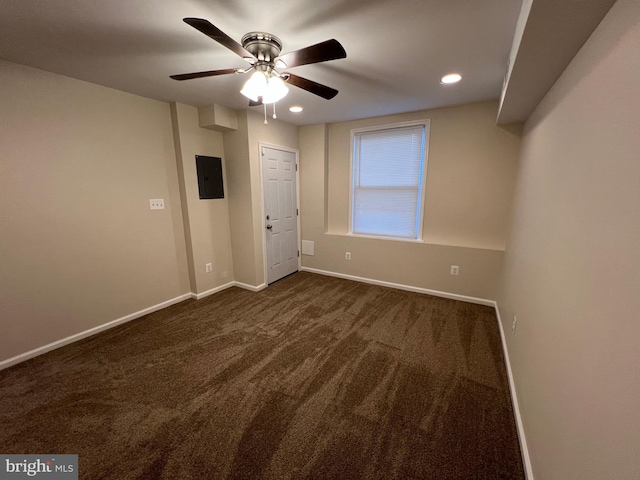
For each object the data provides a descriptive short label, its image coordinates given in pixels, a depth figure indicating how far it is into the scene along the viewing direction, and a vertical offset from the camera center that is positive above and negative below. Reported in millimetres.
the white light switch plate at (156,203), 2867 -146
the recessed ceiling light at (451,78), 2162 +964
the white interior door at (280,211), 3609 -308
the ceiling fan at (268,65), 1440 +741
